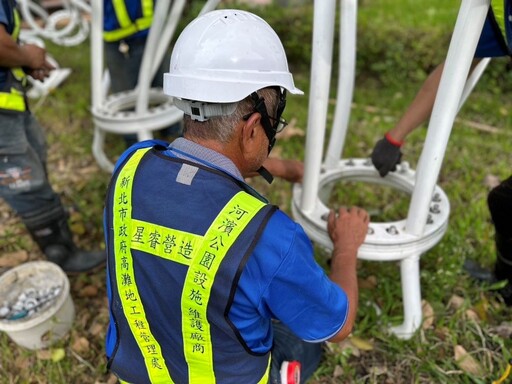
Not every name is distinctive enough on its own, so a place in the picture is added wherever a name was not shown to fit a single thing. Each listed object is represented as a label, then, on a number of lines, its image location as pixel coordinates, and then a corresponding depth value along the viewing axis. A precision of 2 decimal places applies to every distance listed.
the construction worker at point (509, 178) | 1.83
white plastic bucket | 2.12
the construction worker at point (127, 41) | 3.06
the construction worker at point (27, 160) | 2.21
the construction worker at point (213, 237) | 1.16
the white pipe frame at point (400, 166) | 1.49
